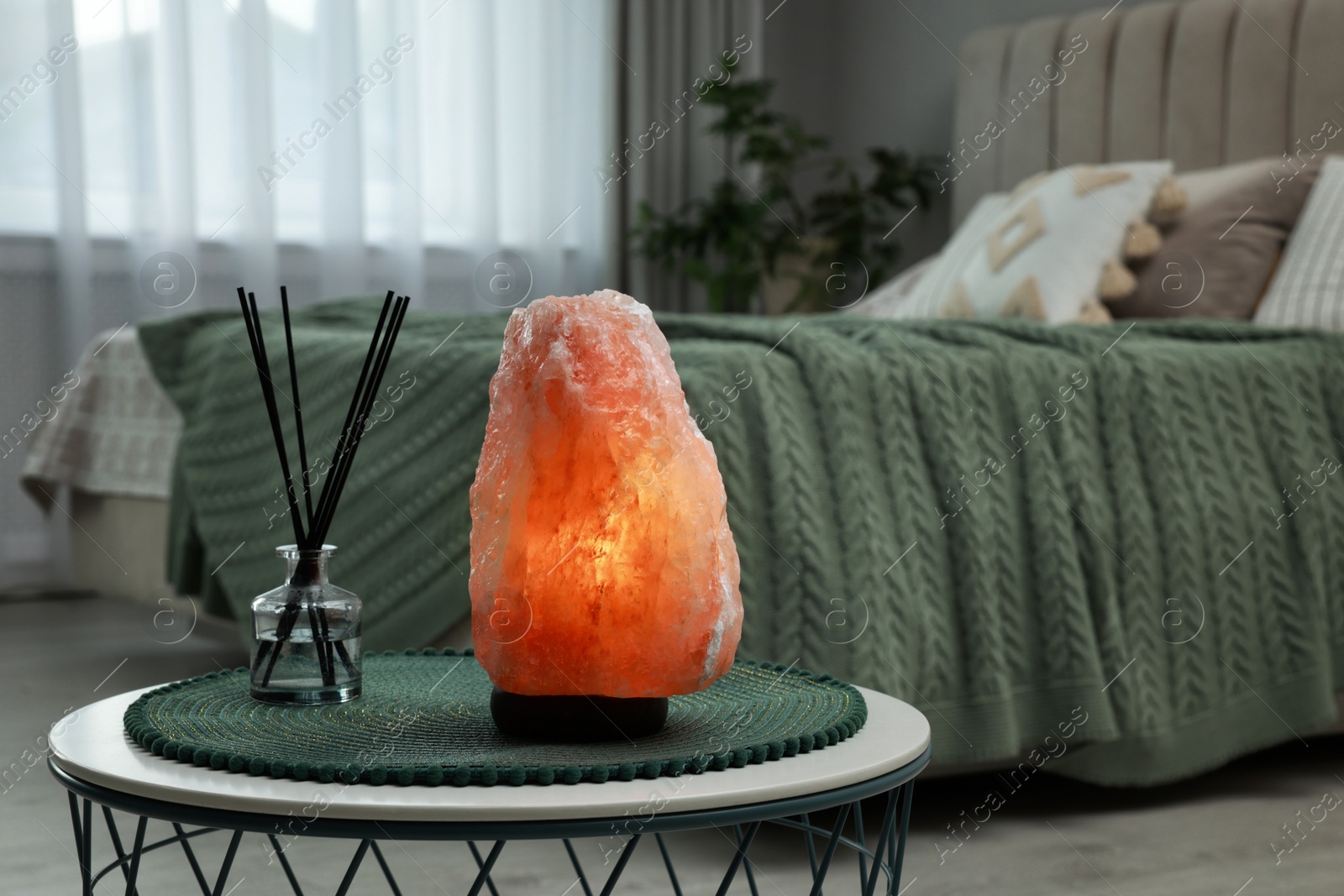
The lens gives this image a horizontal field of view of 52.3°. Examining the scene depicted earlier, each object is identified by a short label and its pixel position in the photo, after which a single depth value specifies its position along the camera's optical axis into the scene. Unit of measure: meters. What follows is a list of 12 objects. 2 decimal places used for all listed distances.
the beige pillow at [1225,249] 2.49
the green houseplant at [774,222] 3.89
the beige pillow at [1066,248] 2.51
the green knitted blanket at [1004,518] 1.60
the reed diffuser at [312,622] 0.81
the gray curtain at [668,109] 4.21
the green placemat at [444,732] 0.65
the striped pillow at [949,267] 2.81
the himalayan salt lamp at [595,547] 0.72
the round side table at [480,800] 0.60
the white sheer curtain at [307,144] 3.41
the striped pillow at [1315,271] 2.26
